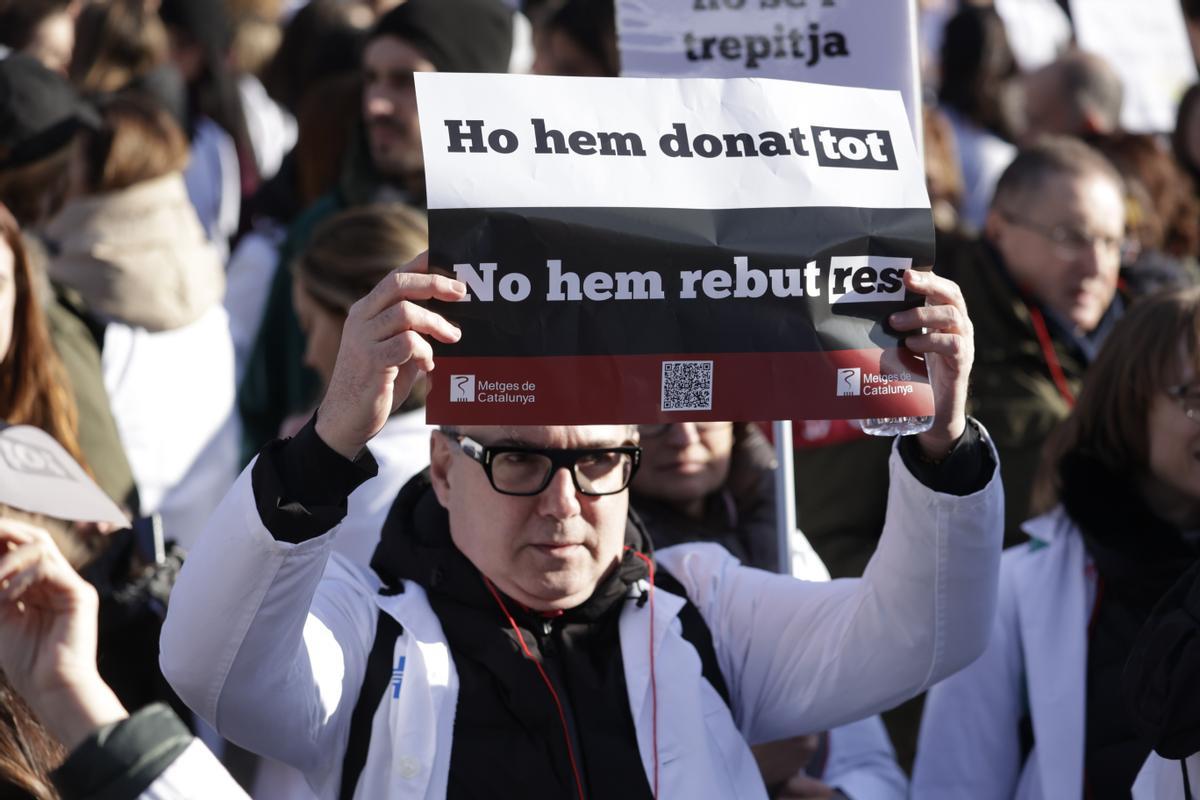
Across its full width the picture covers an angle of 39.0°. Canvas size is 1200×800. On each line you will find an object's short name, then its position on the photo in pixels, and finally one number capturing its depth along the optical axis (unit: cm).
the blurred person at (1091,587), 338
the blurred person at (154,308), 443
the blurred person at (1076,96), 681
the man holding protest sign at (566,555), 251
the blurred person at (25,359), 362
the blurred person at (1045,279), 479
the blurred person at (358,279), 380
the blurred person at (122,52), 679
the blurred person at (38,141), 473
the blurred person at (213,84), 729
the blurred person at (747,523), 340
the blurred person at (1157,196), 580
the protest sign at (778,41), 346
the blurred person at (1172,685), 255
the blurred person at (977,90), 753
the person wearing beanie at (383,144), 554
